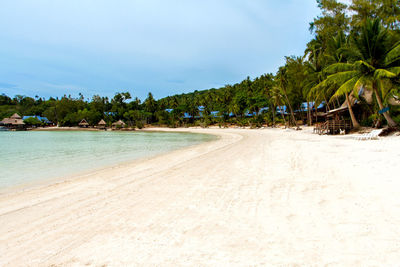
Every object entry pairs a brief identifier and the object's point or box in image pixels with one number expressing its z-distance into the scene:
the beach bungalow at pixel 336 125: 18.61
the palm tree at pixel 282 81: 35.18
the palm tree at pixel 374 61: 14.41
